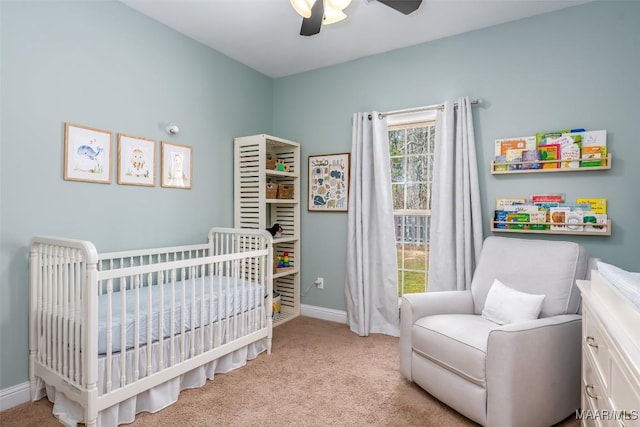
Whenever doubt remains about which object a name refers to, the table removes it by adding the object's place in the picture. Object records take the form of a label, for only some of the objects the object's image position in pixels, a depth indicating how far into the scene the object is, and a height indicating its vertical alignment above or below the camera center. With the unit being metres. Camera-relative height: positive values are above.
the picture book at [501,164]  2.71 +0.40
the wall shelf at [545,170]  2.36 +0.33
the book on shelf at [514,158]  2.65 +0.43
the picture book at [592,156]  2.38 +0.41
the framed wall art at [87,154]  2.22 +0.38
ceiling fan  1.84 +1.10
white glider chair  1.68 -0.64
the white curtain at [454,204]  2.78 +0.09
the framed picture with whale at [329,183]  3.49 +0.32
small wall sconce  2.81 +0.67
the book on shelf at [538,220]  2.57 -0.03
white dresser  1.02 -0.48
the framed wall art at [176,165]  2.82 +0.39
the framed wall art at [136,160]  2.51 +0.39
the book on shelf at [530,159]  2.60 +0.42
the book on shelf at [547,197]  2.56 +0.14
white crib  1.73 -0.68
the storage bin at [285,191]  3.54 +0.23
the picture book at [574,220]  2.46 -0.03
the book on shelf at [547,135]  2.52 +0.58
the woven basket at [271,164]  3.41 +0.49
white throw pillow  2.01 -0.52
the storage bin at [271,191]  3.38 +0.22
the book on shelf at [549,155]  2.52 +0.43
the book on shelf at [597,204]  2.40 +0.08
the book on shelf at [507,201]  2.67 +0.11
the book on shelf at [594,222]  2.39 -0.04
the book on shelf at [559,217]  2.50 -0.01
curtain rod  2.83 +0.90
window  3.26 +0.19
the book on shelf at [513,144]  2.64 +0.54
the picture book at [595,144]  2.37 +0.48
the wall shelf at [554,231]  2.37 -0.11
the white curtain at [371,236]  3.20 -0.19
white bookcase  3.30 +0.14
